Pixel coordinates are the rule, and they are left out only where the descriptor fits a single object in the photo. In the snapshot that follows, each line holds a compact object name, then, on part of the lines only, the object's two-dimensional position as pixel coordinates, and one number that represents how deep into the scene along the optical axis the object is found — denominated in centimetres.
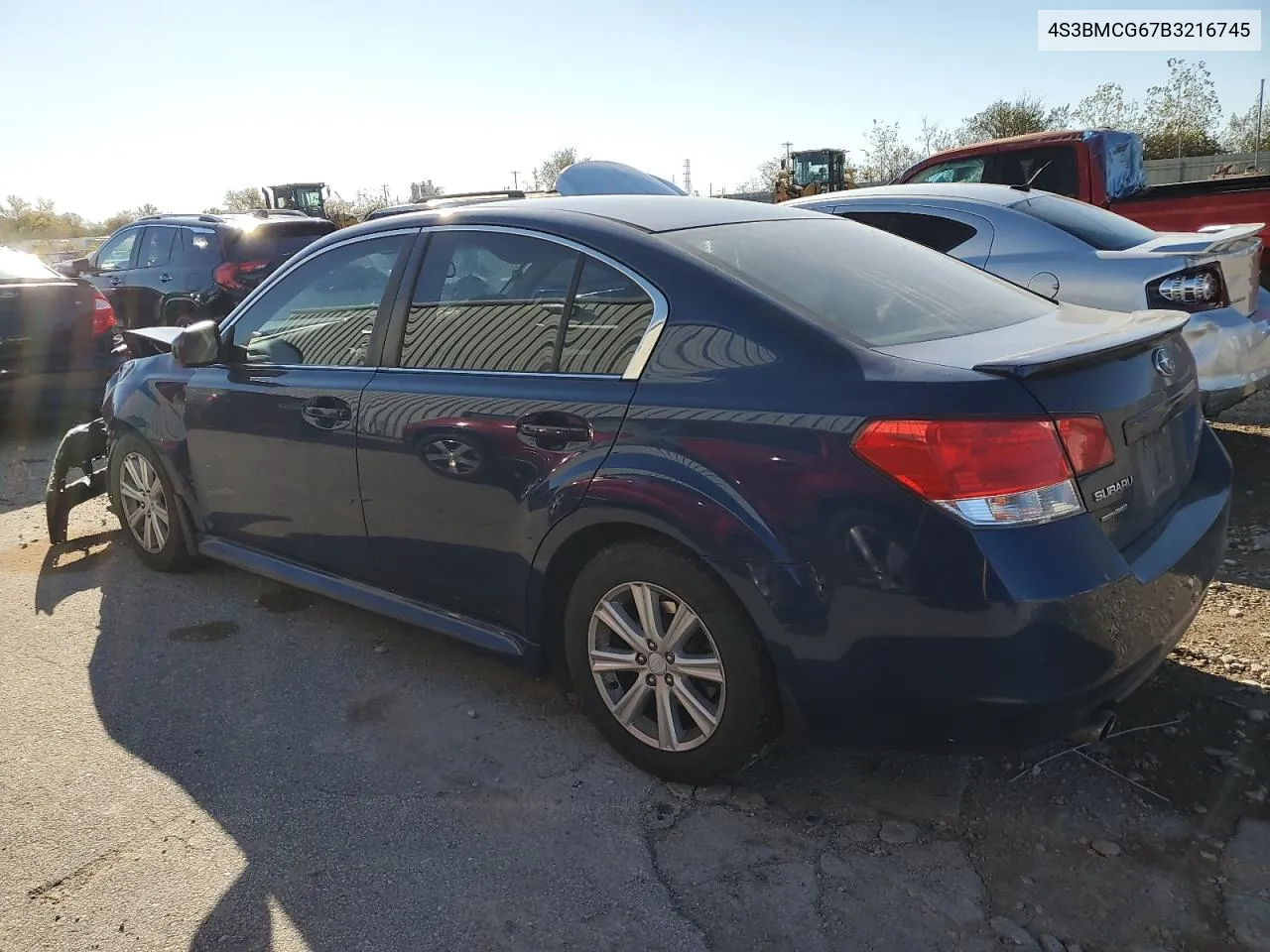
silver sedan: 505
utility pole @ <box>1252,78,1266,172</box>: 2962
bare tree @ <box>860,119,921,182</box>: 4598
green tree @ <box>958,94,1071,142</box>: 3741
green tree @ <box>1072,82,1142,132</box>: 4003
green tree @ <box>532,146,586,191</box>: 5166
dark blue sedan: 226
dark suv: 1089
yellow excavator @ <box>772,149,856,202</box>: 2655
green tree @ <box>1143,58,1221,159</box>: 3875
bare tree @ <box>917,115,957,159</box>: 4425
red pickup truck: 737
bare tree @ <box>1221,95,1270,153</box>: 3956
